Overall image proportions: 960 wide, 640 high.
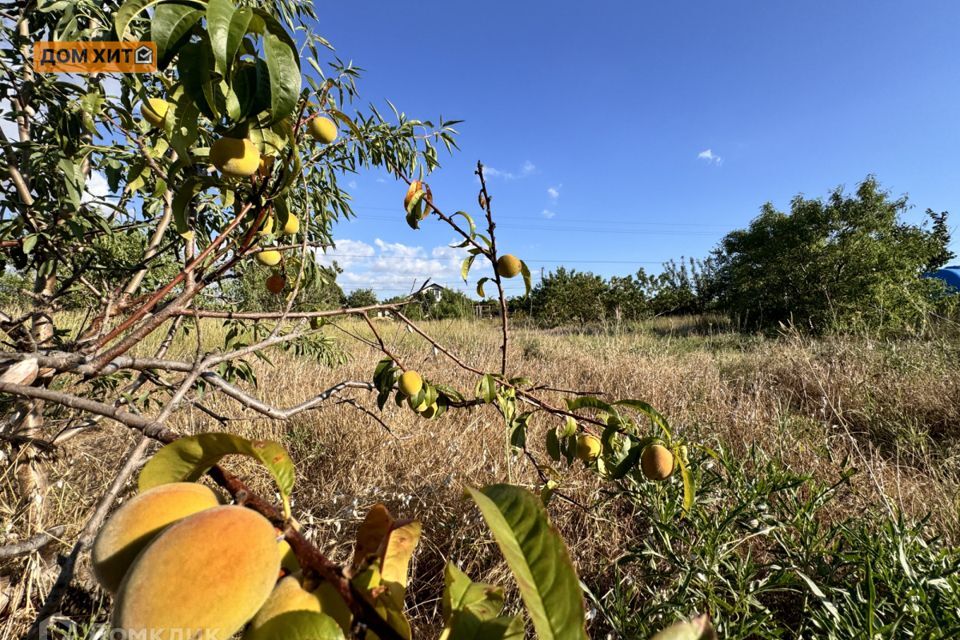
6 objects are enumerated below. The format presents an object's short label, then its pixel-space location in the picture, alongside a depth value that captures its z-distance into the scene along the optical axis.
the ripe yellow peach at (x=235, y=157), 0.47
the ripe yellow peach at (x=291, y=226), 0.75
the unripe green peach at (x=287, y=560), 0.26
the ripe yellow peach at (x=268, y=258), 0.89
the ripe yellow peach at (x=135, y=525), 0.25
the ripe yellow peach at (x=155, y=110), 0.54
